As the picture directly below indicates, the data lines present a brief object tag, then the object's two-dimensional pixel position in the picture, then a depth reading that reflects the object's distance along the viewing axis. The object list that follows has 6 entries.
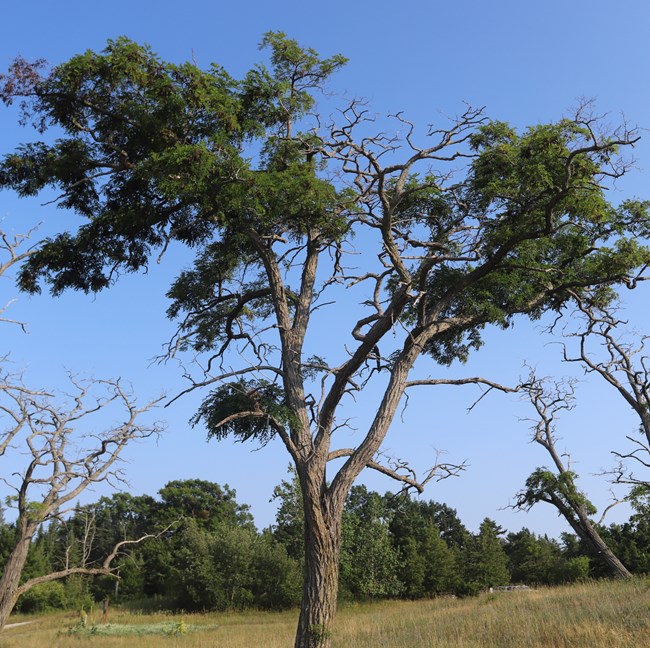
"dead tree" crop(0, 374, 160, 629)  16.36
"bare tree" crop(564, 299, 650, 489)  19.66
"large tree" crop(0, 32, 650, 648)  9.46
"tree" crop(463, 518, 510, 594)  38.15
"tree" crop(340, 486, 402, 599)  33.94
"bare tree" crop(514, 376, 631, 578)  23.30
